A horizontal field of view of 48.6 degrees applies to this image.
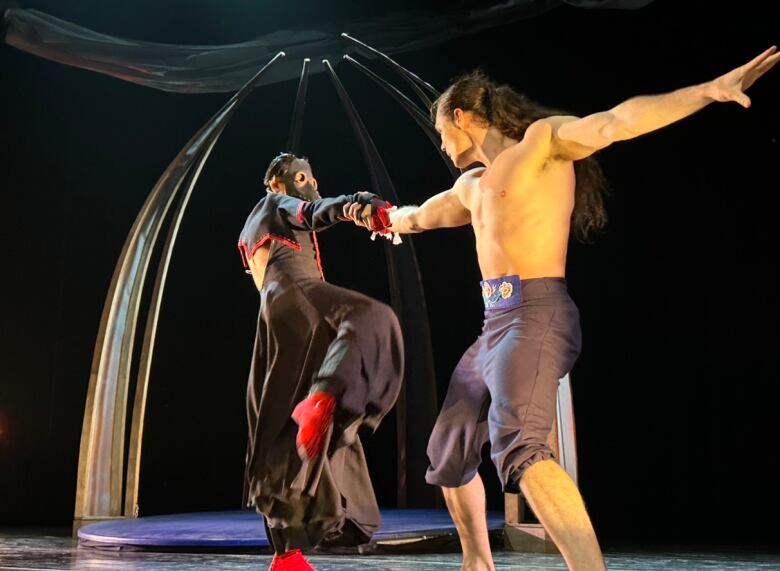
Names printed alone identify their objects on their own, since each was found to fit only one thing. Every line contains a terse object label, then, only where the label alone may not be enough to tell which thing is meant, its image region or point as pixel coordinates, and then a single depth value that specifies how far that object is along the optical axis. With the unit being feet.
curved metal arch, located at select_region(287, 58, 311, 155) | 17.72
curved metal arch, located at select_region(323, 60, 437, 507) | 17.81
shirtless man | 5.84
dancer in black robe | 8.27
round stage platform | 12.11
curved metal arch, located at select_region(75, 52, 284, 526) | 15.49
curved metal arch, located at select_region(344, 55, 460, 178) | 14.91
